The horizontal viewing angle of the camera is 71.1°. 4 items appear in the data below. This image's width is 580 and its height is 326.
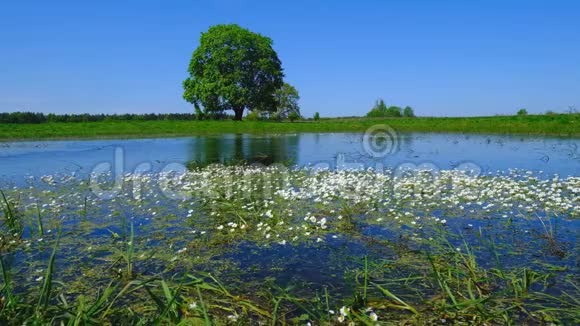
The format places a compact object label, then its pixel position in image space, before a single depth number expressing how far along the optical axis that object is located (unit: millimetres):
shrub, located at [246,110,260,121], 90250
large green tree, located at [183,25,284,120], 59719
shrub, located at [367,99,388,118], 108412
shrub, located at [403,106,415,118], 126938
